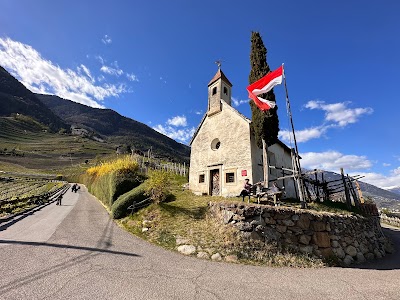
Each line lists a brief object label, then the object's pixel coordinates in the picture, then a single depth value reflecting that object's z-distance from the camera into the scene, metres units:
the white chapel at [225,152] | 17.91
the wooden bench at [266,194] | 13.04
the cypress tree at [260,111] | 17.16
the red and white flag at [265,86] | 14.79
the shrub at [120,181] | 18.80
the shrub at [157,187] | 14.73
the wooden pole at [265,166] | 15.96
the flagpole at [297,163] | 14.64
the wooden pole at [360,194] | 20.34
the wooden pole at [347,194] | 17.52
